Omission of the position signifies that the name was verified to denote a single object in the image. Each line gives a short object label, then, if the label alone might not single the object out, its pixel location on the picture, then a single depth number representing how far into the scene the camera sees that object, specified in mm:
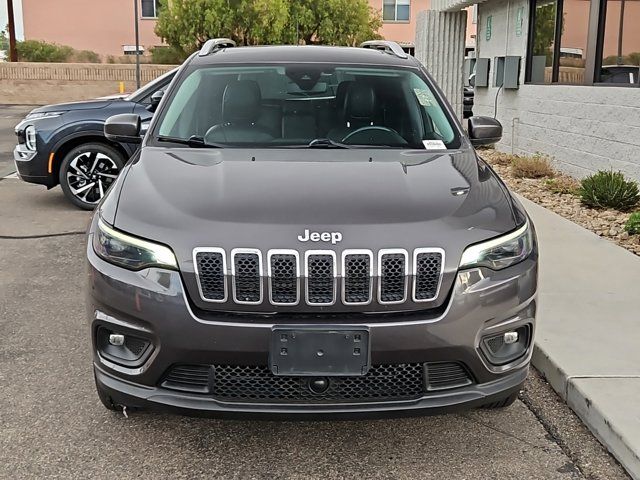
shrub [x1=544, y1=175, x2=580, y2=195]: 9312
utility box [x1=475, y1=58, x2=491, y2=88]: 14406
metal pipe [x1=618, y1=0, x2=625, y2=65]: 9422
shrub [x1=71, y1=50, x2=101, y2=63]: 43438
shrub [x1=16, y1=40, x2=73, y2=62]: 41719
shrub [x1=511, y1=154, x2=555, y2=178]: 10484
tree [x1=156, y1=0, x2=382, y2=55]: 37688
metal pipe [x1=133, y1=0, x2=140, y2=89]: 33906
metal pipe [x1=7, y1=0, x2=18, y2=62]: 36938
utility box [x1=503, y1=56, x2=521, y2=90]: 12586
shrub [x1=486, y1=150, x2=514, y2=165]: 12135
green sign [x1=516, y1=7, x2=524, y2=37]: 12656
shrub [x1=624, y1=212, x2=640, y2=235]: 6941
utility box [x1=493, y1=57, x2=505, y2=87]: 13359
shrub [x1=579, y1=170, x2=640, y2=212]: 8078
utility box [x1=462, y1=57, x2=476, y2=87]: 18078
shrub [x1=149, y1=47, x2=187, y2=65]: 40938
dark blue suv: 8211
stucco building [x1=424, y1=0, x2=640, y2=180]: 9055
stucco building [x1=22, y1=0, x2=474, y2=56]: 44906
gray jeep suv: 2885
